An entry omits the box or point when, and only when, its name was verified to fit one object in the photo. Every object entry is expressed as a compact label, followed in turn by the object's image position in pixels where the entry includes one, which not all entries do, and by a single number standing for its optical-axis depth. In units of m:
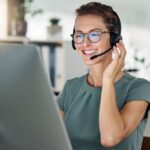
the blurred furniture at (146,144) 2.00
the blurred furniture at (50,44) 4.52
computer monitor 1.24
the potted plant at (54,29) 4.56
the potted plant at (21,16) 4.55
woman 1.82
